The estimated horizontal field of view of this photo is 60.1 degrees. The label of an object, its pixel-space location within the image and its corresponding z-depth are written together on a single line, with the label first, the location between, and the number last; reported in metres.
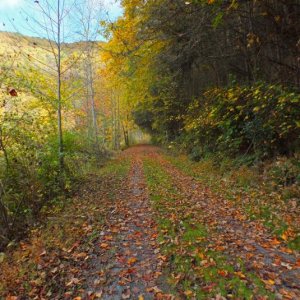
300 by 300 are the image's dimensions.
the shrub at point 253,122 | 7.09
